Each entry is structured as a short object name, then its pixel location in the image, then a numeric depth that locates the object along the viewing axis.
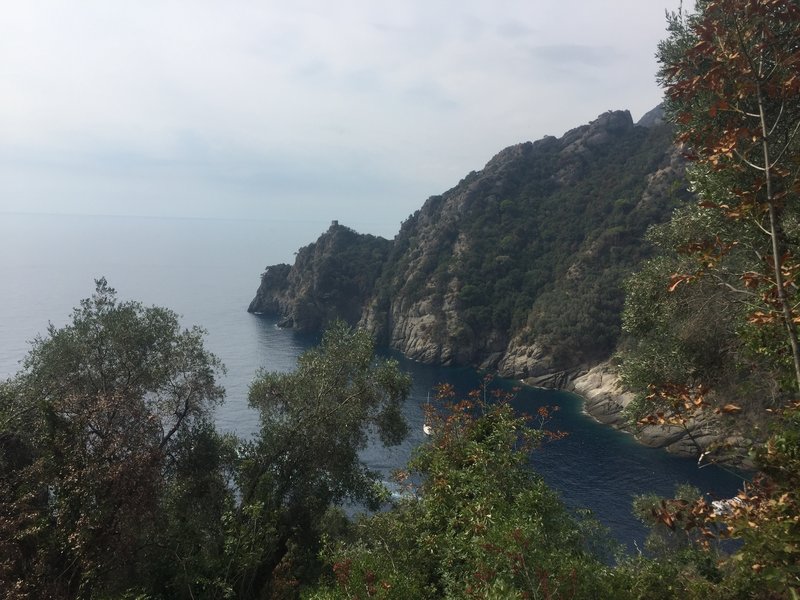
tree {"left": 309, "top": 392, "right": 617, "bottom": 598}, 7.94
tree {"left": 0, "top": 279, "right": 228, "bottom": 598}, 11.61
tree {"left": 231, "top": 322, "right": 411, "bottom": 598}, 21.14
